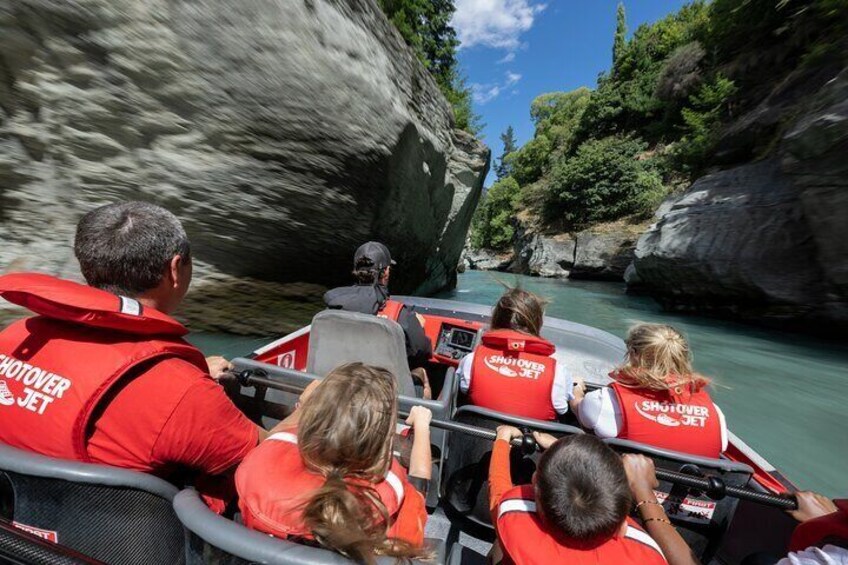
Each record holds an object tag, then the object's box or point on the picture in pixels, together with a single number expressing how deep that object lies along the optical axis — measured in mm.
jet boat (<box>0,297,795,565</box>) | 675
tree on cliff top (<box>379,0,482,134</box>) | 17188
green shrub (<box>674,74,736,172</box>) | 12359
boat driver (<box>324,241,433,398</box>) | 2301
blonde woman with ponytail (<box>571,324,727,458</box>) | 1467
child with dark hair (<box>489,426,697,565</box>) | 887
